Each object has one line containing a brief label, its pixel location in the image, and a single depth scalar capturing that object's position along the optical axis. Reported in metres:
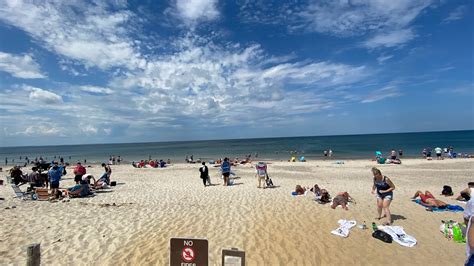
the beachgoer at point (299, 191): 12.31
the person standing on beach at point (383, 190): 7.82
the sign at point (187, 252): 3.06
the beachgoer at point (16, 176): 15.51
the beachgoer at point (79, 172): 14.33
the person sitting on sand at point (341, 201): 9.48
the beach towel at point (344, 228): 6.99
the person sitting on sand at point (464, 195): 10.39
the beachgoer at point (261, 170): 14.24
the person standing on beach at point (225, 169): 15.70
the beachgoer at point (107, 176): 15.25
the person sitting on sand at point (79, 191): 12.11
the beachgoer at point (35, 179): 13.74
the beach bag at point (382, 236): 6.54
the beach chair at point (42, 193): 11.61
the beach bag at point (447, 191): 11.92
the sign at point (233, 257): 2.85
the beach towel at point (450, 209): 9.24
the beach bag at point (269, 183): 14.73
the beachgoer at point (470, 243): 3.32
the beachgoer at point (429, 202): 9.35
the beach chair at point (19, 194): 12.20
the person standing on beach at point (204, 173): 15.54
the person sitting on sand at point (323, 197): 10.45
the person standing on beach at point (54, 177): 12.51
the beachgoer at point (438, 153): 30.82
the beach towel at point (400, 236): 6.41
